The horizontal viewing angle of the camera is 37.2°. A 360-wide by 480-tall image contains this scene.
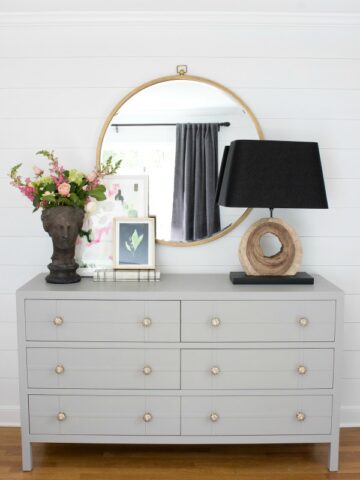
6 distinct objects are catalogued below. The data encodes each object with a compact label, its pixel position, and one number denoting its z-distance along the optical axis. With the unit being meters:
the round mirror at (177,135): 2.70
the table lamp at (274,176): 2.35
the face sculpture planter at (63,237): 2.48
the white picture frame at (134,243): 2.67
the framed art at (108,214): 2.71
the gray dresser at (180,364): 2.39
